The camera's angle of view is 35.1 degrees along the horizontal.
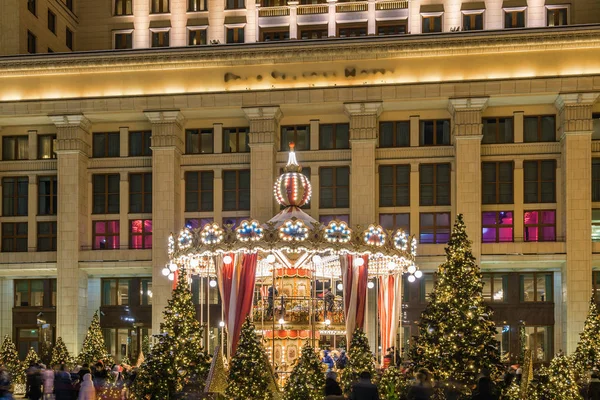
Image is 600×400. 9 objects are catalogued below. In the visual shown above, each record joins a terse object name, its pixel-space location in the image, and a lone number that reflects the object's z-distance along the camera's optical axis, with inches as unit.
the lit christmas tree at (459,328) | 920.9
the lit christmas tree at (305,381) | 890.1
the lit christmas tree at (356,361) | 1024.9
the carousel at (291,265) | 1156.5
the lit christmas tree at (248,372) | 896.3
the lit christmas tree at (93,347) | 1663.4
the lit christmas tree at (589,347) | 1274.6
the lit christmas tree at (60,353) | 1668.3
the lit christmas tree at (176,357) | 958.4
